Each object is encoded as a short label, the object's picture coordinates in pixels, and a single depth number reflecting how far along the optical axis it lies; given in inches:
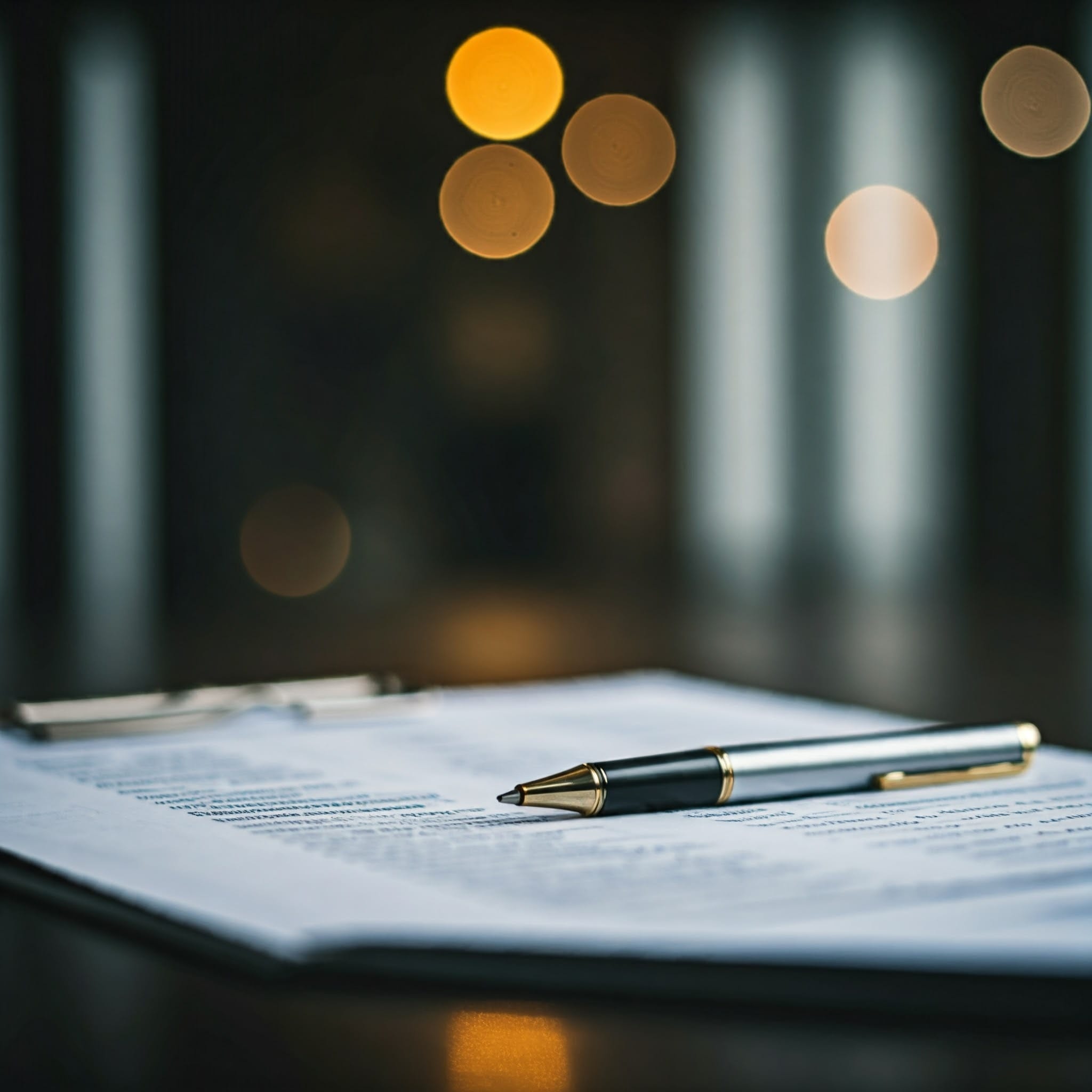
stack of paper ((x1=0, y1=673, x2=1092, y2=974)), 21.1
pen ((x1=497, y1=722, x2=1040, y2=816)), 24.2
